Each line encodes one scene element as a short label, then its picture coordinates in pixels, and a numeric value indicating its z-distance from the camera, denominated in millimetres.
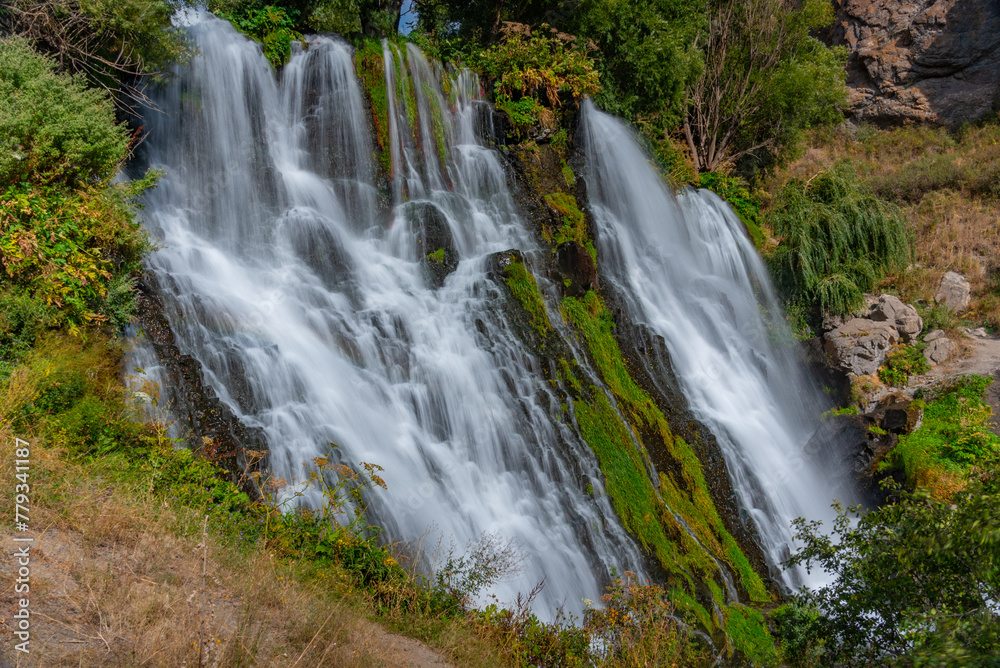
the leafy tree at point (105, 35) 7797
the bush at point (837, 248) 13258
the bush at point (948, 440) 9438
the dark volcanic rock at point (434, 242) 10016
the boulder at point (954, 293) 14242
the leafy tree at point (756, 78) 17281
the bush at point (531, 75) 13297
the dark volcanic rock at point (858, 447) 10344
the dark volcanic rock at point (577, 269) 10445
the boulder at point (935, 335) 12797
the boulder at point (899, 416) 10711
